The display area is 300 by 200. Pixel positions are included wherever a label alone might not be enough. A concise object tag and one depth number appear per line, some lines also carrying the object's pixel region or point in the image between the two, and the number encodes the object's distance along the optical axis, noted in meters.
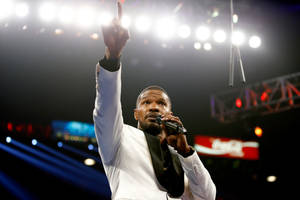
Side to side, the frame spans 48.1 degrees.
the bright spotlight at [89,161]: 7.46
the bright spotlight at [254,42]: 5.96
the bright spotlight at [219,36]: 5.82
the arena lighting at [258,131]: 7.72
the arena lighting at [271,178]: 8.60
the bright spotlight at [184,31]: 5.64
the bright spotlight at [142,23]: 5.45
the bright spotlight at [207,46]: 5.86
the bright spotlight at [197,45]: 5.82
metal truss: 6.40
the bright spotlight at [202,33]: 5.74
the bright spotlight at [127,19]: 5.24
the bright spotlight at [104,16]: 5.12
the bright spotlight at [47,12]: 5.03
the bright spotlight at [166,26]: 5.57
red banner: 8.14
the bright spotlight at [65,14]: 5.12
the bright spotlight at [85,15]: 5.18
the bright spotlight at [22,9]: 4.92
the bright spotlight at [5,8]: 4.82
